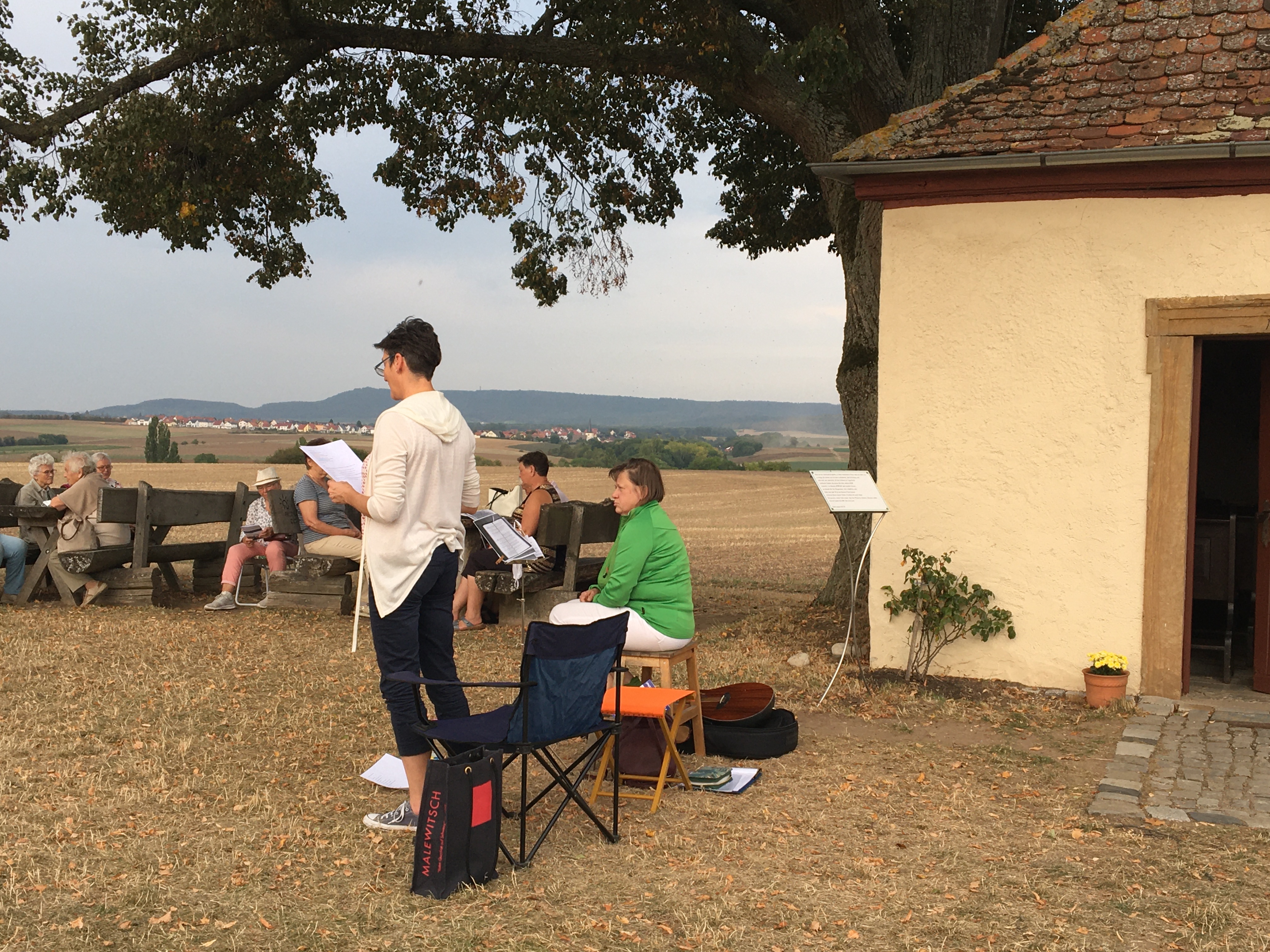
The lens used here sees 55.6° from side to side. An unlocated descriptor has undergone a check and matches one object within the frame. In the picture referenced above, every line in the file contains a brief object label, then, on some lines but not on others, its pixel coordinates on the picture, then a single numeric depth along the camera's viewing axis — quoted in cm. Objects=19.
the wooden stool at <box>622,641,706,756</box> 611
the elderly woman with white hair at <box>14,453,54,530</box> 1216
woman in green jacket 618
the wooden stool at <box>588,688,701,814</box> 549
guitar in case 638
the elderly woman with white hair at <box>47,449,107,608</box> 1120
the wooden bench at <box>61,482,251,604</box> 1107
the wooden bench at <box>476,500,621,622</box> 1012
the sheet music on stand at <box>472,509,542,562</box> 771
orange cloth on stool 548
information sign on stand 761
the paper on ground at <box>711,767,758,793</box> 580
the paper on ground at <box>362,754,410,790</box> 577
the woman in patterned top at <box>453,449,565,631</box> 1046
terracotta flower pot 747
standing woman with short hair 473
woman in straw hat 1127
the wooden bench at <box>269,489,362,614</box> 1109
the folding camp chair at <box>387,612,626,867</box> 466
